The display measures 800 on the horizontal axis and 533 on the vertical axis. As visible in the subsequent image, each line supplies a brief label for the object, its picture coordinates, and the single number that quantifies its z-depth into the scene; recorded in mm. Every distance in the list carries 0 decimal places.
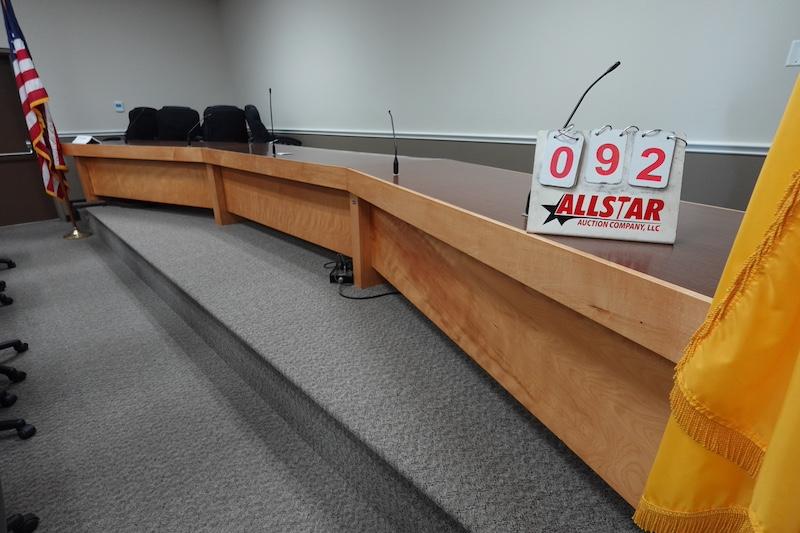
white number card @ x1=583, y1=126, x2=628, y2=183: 695
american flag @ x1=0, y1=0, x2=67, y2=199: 3180
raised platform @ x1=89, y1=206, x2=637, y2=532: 835
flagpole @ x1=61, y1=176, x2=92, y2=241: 3582
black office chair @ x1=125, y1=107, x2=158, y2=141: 4090
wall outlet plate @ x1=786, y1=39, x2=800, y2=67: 1712
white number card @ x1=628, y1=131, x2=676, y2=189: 663
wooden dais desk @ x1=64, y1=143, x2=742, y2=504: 607
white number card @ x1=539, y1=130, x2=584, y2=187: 724
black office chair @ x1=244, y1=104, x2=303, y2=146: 4332
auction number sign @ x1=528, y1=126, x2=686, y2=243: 669
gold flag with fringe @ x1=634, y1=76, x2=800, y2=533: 399
